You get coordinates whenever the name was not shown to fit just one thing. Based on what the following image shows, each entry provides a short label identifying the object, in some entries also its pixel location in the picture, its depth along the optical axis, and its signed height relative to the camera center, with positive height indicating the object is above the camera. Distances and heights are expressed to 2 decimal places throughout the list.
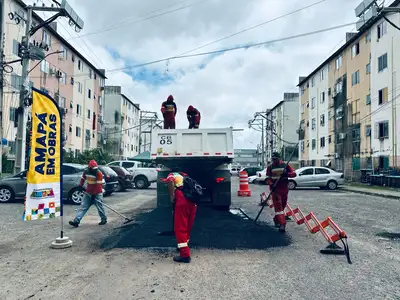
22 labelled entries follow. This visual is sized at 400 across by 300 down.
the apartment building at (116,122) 57.69 +6.14
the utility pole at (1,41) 17.15 +6.28
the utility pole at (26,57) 16.69 +4.88
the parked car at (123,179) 20.00 -1.15
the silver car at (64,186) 13.84 -1.09
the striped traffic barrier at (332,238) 6.10 -1.44
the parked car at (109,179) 15.69 -0.94
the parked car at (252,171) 38.50 -1.22
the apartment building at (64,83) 24.81 +7.11
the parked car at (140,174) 23.30 -1.00
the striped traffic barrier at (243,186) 18.25 -1.38
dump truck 9.61 +0.28
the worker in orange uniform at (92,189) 9.04 -0.78
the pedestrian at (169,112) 11.64 +1.53
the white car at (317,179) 23.82 -1.25
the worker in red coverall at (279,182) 8.23 -0.54
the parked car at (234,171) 60.26 -1.97
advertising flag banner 6.47 -0.08
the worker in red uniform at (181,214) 5.75 -0.92
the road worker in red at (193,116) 11.73 +1.42
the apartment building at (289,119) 65.19 +7.57
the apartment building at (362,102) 26.50 +5.28
